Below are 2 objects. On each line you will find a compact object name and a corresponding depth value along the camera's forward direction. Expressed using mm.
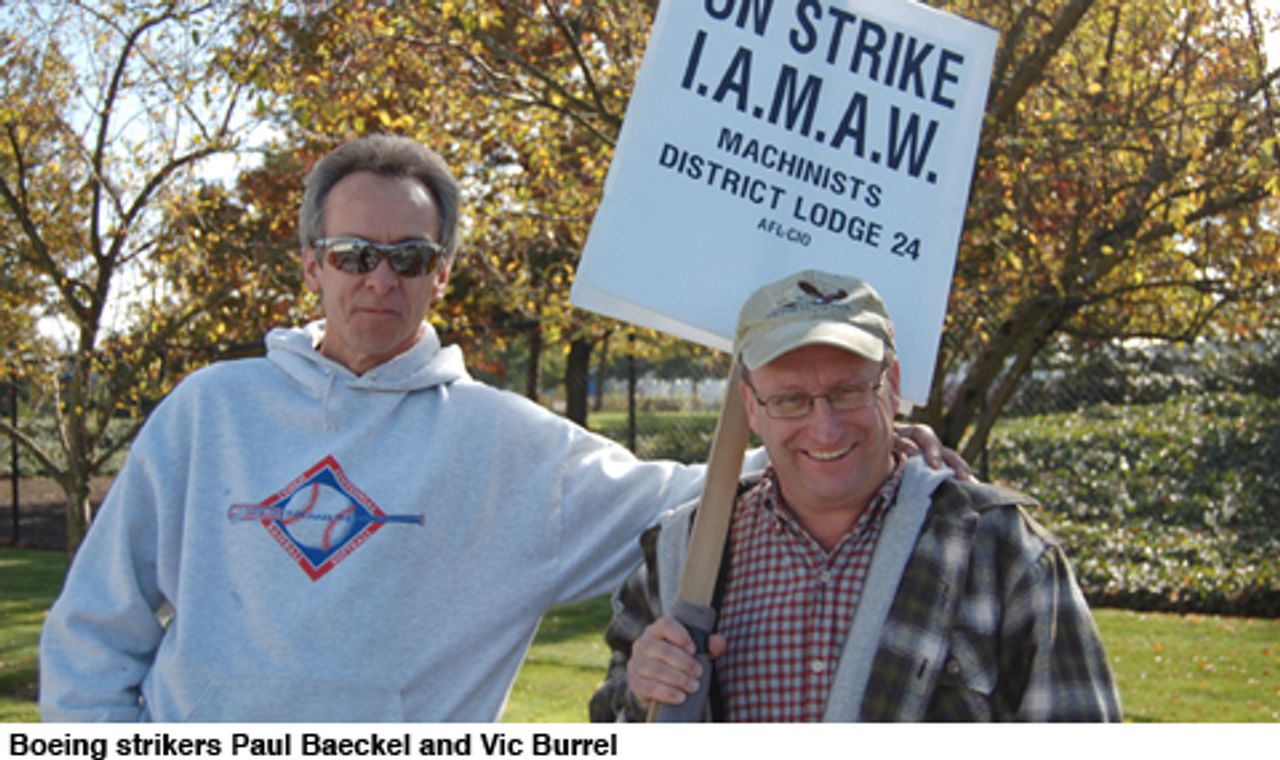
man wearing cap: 2258
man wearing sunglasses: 2705
